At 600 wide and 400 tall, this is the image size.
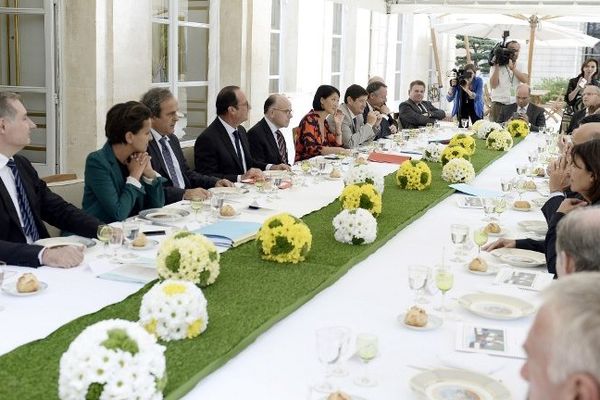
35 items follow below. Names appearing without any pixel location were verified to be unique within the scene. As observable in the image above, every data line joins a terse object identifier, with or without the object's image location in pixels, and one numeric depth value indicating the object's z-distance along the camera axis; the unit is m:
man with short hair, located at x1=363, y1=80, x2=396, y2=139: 8.26
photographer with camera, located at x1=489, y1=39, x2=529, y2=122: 10.81
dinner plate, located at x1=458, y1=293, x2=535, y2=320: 2.42
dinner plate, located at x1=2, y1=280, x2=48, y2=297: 2.47
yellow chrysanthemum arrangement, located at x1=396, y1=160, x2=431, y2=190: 4.72
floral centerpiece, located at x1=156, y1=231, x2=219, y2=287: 2.53
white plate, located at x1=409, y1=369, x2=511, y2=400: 1.81
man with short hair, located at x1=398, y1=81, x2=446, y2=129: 9.50
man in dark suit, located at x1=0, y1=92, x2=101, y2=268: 3.41
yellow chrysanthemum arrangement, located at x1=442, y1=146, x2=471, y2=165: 5.54
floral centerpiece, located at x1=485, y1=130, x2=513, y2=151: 7.06
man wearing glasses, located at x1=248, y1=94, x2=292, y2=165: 6.06
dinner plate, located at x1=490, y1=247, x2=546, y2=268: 3.08
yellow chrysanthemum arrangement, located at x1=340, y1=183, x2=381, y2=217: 3.74
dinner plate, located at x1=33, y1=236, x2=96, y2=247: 2.94
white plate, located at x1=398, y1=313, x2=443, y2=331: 2.30
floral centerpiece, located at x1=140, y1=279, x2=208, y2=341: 2.07
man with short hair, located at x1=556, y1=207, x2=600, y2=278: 1.86
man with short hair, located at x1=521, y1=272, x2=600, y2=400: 1.03
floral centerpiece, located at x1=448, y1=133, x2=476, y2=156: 6.20
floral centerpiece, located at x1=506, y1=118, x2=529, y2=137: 8.34
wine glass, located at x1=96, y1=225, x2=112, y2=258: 2.94
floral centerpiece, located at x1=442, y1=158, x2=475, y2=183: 5.07
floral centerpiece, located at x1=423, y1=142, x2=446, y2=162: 5.97
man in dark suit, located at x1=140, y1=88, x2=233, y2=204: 4.71
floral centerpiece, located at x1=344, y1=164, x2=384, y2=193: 4.25
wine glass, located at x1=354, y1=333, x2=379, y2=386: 1.91
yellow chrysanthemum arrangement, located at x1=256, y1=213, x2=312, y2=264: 2.89
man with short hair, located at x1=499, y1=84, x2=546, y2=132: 9.44
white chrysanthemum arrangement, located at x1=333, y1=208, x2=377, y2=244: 3.24
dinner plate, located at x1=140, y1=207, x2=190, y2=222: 3.63
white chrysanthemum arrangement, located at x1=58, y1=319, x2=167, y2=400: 1.59
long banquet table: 1.91
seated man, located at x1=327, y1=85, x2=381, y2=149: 7.04
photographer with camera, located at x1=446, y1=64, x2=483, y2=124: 10.95
